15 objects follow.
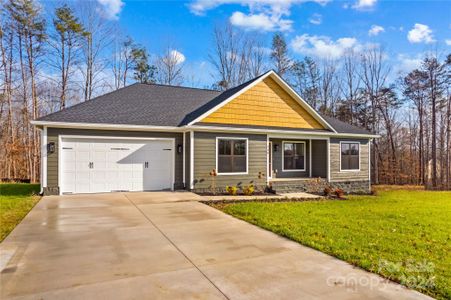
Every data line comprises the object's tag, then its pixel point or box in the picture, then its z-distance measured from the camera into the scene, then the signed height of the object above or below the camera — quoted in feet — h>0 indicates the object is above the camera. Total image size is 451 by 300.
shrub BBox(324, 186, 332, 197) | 39.06 -5.76
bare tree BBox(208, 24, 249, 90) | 78.18 +26.46
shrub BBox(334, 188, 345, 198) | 37.30 -5.74
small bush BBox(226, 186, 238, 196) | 36.14 -5.09
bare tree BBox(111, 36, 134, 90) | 76.18 +24.61
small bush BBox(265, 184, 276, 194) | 40.11 -5.66
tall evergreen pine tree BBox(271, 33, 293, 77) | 80.12 +27.58
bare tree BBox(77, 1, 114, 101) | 68.95 +26.43
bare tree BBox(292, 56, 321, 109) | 83.56 +21.50
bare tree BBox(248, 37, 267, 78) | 80.12 +26.58
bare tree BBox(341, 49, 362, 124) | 81.56 +19.95
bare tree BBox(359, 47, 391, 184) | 78.84 +20.89
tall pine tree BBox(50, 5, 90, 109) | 62.54 +24.98
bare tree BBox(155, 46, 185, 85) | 79.92 +24.57
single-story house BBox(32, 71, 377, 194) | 33.50 +1.14
